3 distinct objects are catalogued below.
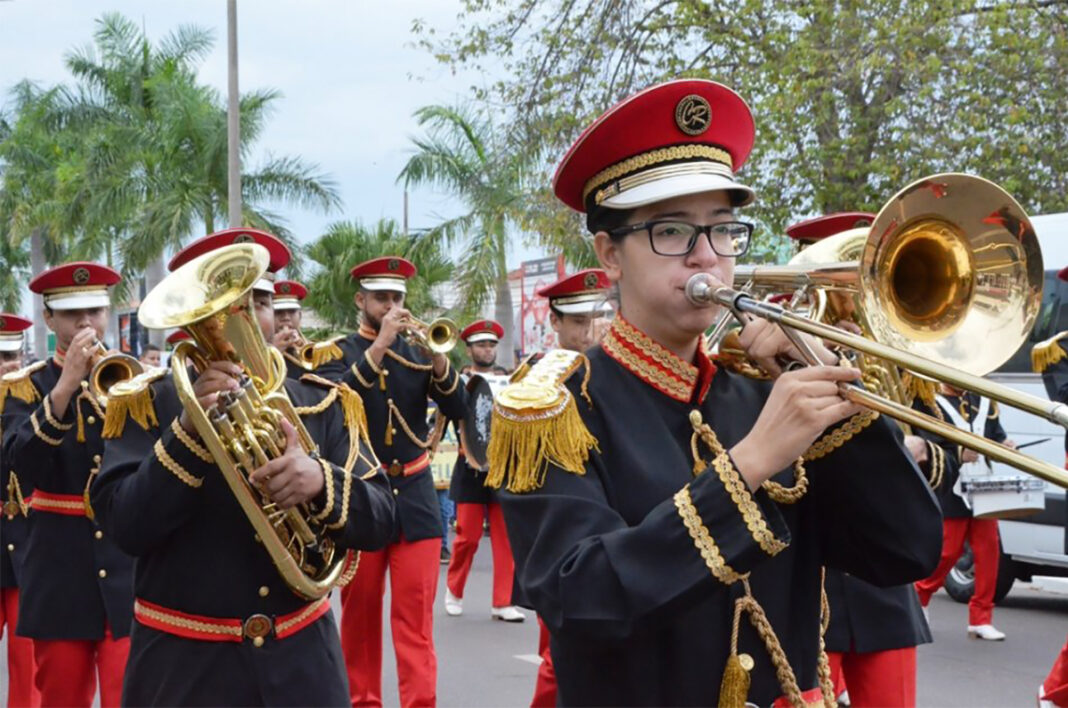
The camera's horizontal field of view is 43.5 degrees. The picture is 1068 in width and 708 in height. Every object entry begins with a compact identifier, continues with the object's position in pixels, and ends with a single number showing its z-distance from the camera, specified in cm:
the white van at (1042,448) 937
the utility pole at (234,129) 1861
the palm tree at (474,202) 2267
